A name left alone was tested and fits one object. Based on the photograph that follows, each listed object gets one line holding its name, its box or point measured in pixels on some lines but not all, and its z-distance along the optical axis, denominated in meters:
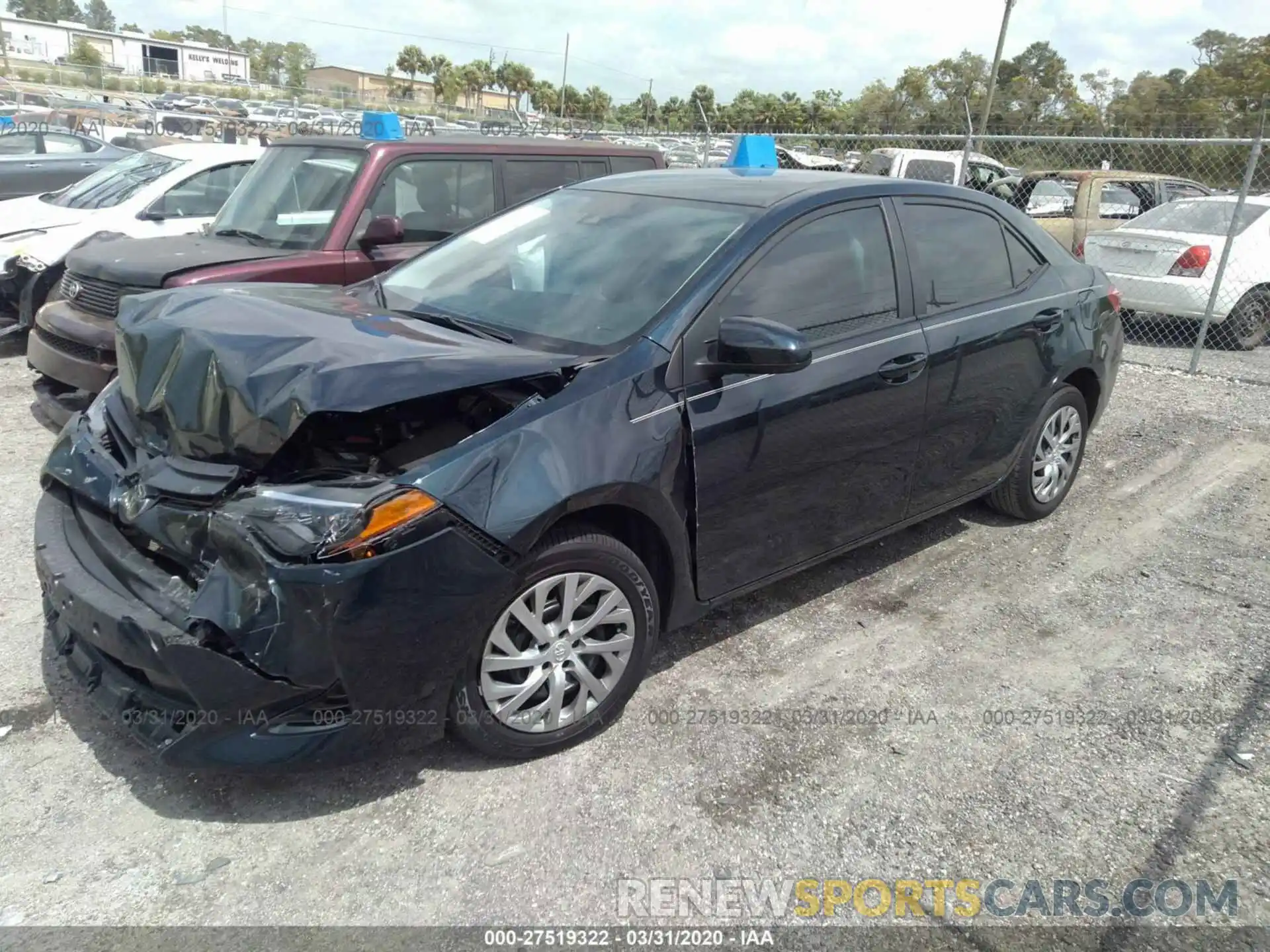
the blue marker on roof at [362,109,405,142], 7.23
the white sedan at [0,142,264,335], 7.17
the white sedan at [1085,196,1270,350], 9.39
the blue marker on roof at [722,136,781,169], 6.62
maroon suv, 5.55
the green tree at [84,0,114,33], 124.38
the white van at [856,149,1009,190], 14.35
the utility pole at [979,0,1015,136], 28.55
